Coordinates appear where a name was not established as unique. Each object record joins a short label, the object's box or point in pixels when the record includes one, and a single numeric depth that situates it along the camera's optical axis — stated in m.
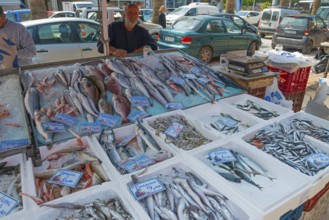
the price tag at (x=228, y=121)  2.68
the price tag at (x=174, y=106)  2.84
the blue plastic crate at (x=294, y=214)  1.86
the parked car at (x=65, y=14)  14.27
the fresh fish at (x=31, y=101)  2.36
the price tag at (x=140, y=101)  2.75
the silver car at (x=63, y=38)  6.00
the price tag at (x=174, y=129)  2.36
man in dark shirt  4.03
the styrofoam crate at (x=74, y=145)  1.95
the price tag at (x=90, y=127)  2.33
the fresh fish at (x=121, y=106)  2.61
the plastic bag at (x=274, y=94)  3.92
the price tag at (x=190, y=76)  3.32
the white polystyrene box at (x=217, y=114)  2.78
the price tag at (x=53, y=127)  2.23
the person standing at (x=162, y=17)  12.09
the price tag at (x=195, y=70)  3.54
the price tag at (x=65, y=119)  2.35
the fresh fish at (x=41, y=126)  2.14
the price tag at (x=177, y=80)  3.17
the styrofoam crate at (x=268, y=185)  1.66
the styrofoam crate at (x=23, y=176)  1.52
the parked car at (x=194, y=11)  15.77
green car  8.95
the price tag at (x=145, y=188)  1.69
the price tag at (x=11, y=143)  2.05
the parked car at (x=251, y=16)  20.98
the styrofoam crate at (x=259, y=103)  2.98
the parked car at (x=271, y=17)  15.93
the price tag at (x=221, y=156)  2.10
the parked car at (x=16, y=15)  8.31
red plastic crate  4.34
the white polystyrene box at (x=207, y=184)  1.62
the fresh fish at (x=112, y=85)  2.87
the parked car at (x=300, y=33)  12.05
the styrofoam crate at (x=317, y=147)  1.89
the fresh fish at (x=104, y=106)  2.60
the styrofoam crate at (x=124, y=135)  2.18
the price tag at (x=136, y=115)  2.58
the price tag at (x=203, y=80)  3.30
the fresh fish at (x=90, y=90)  2.68
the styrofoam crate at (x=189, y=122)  2.30
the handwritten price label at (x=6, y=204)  1.59
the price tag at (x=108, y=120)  2.46
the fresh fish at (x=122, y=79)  2.95
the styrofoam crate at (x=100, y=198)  1.56
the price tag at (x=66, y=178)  1.78
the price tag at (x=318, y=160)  2.08
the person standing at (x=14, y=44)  3.26
